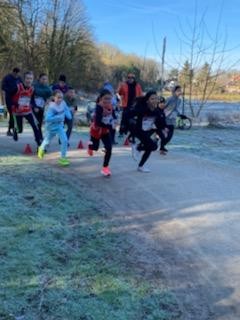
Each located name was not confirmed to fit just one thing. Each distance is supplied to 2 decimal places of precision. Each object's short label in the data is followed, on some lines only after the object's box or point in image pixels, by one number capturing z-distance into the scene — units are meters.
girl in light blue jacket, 10.70
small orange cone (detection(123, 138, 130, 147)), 13.86
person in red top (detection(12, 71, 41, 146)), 11.87
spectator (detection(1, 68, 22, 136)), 12.18
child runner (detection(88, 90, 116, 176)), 9.37
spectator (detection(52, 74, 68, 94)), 12.52
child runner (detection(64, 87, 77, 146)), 12.40
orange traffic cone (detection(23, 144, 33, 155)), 11.53
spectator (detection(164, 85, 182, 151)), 13.20
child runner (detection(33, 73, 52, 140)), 12.37
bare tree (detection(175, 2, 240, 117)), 26.19
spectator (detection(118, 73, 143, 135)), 14.66
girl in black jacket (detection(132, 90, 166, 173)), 9.98
